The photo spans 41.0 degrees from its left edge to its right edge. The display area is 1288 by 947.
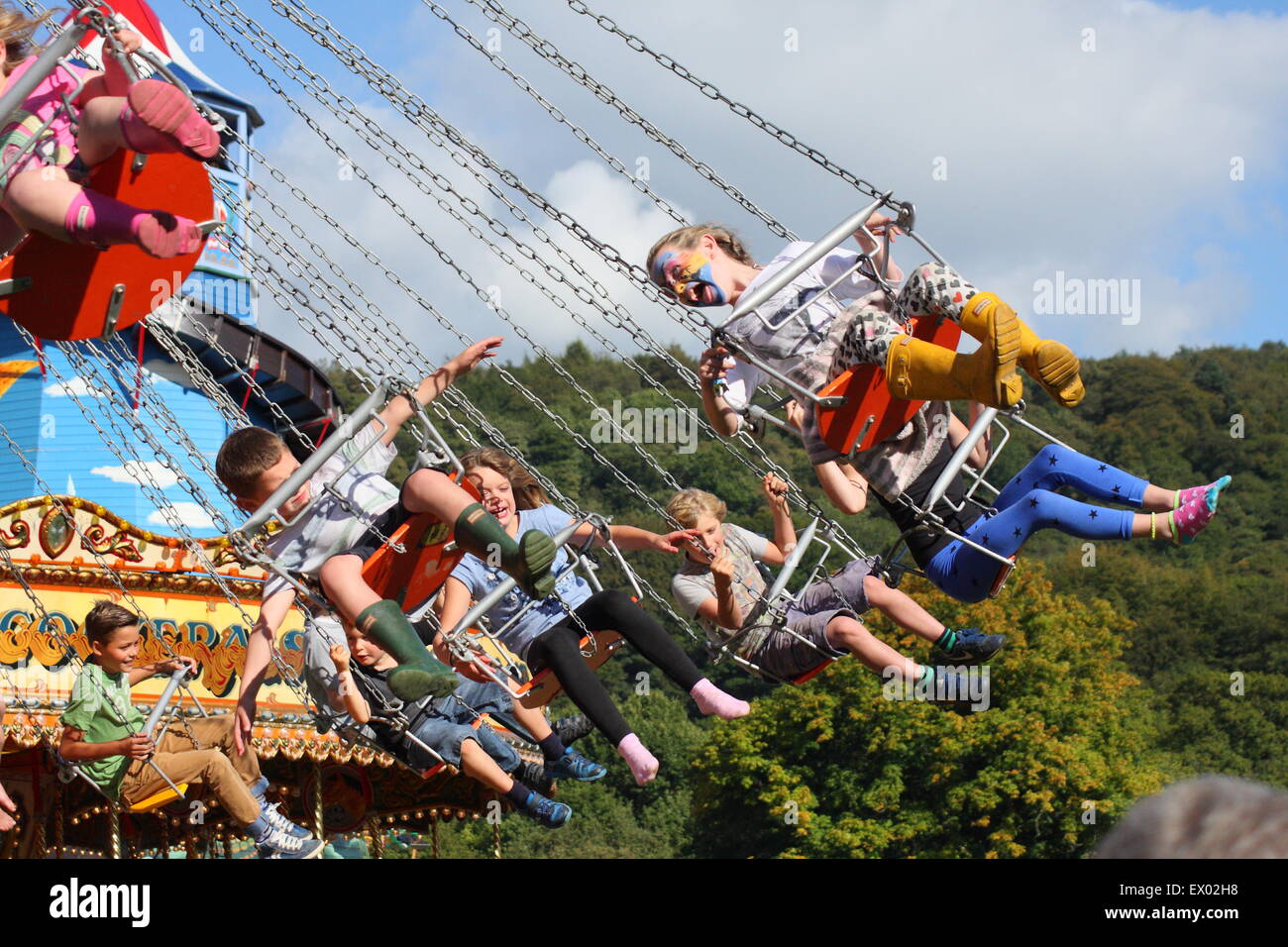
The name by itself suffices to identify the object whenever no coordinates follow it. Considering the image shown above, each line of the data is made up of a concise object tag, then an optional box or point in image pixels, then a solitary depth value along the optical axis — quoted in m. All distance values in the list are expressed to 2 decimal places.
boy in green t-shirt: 8.27
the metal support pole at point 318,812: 12.24
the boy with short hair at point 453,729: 6.88
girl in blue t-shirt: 6.95
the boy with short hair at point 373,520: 5.66
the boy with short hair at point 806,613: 6.94
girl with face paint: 5.61
